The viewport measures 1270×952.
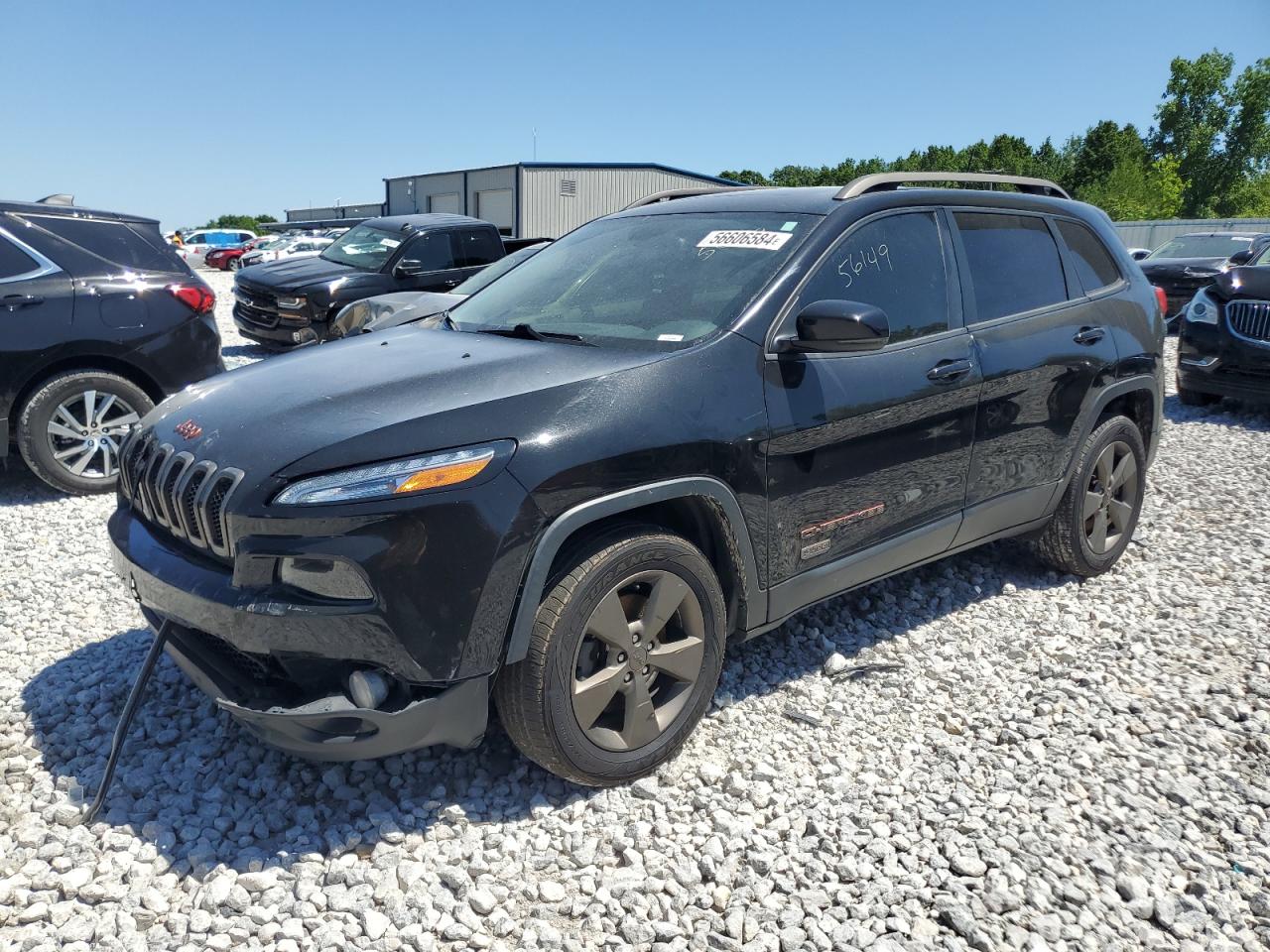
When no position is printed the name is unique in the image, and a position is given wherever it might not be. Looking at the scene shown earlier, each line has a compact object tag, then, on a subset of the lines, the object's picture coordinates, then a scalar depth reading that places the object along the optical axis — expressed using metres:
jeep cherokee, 2.46
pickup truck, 10.55
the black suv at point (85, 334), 5.64
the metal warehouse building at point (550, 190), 37.25
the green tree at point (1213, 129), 69.94
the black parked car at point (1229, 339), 8.55
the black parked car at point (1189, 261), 14.37
